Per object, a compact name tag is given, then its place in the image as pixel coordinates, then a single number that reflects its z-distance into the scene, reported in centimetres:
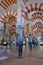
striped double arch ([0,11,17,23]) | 687
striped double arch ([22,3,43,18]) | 583
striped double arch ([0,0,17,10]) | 542
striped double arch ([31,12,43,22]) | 813
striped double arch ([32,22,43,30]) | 1144
